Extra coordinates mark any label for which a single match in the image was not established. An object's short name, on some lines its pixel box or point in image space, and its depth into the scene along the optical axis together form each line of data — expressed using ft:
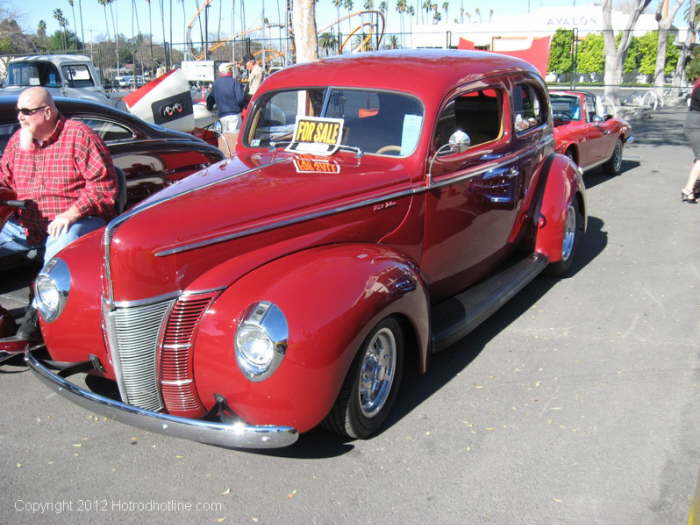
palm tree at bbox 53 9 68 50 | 240.51
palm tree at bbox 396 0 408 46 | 275.80
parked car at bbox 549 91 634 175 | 30.83
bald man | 13.47
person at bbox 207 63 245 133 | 36.14
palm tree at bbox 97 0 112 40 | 219.20
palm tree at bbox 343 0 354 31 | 336.49
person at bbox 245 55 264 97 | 44.50
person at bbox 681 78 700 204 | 27.45
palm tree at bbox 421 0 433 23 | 351.85
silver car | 52.13
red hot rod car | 9.39
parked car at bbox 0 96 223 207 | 20.01
